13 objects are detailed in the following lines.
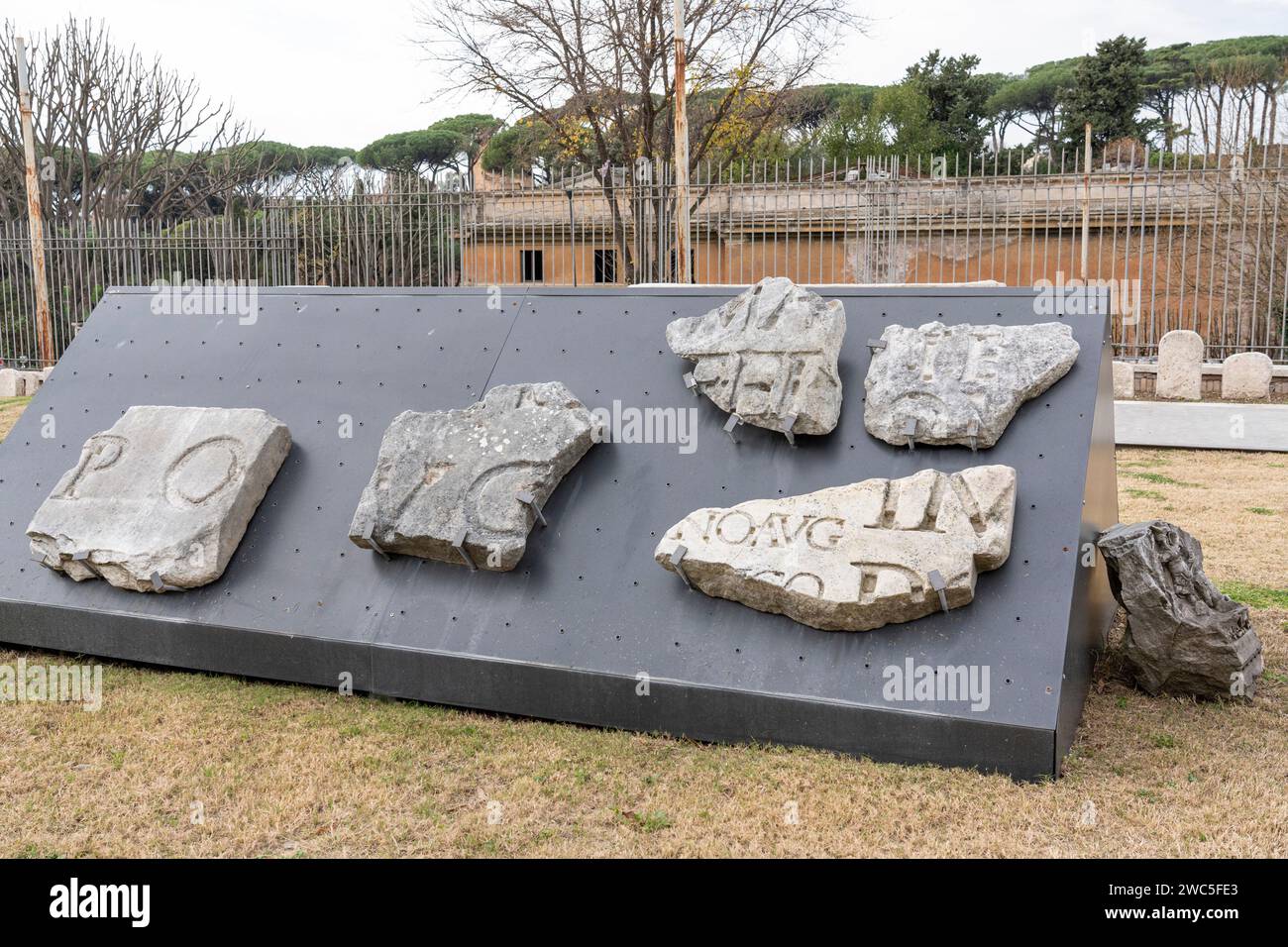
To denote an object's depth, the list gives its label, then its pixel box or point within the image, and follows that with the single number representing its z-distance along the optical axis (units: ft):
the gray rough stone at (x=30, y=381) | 47.32
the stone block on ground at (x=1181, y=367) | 38.52
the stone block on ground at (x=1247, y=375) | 37.65
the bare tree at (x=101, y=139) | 70.23
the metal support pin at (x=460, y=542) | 13.25
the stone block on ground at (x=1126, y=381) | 38.45
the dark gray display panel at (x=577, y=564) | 11.30
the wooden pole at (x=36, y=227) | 51.39
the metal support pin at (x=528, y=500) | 13.32
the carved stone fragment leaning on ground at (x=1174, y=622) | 12.89
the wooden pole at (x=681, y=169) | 44.42
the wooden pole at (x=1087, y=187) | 40.73
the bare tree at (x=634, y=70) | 60.95
